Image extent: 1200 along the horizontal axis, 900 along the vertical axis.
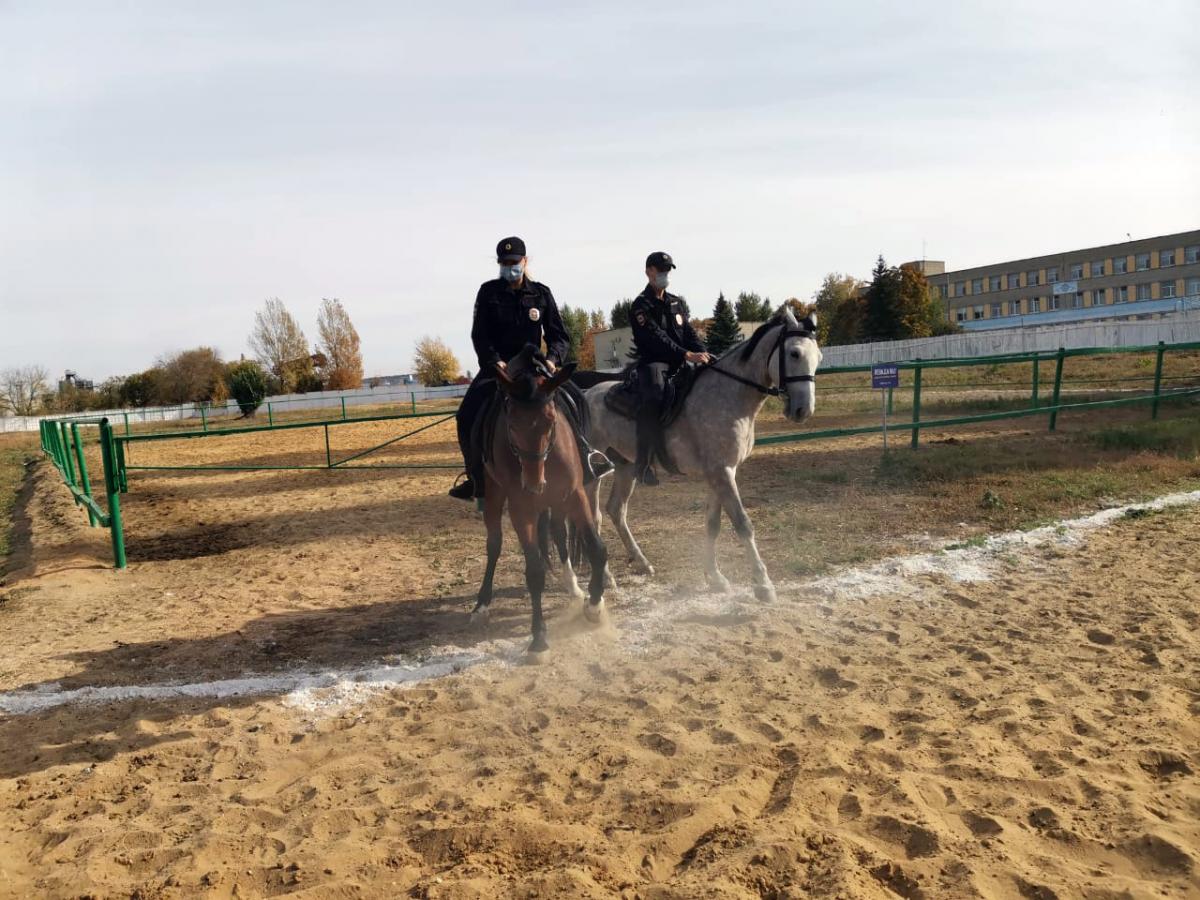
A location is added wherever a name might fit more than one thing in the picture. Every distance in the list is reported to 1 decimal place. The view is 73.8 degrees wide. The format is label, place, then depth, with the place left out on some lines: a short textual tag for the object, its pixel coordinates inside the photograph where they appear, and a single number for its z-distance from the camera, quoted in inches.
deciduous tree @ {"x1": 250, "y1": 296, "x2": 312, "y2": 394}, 3038.9
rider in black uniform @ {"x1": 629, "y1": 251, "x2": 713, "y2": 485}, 289.3
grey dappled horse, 261.7
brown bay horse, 203.3
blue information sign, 507.8
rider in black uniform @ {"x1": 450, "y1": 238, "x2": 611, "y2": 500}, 240.7
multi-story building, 2706.7
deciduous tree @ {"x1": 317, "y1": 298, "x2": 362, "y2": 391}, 3127.5
